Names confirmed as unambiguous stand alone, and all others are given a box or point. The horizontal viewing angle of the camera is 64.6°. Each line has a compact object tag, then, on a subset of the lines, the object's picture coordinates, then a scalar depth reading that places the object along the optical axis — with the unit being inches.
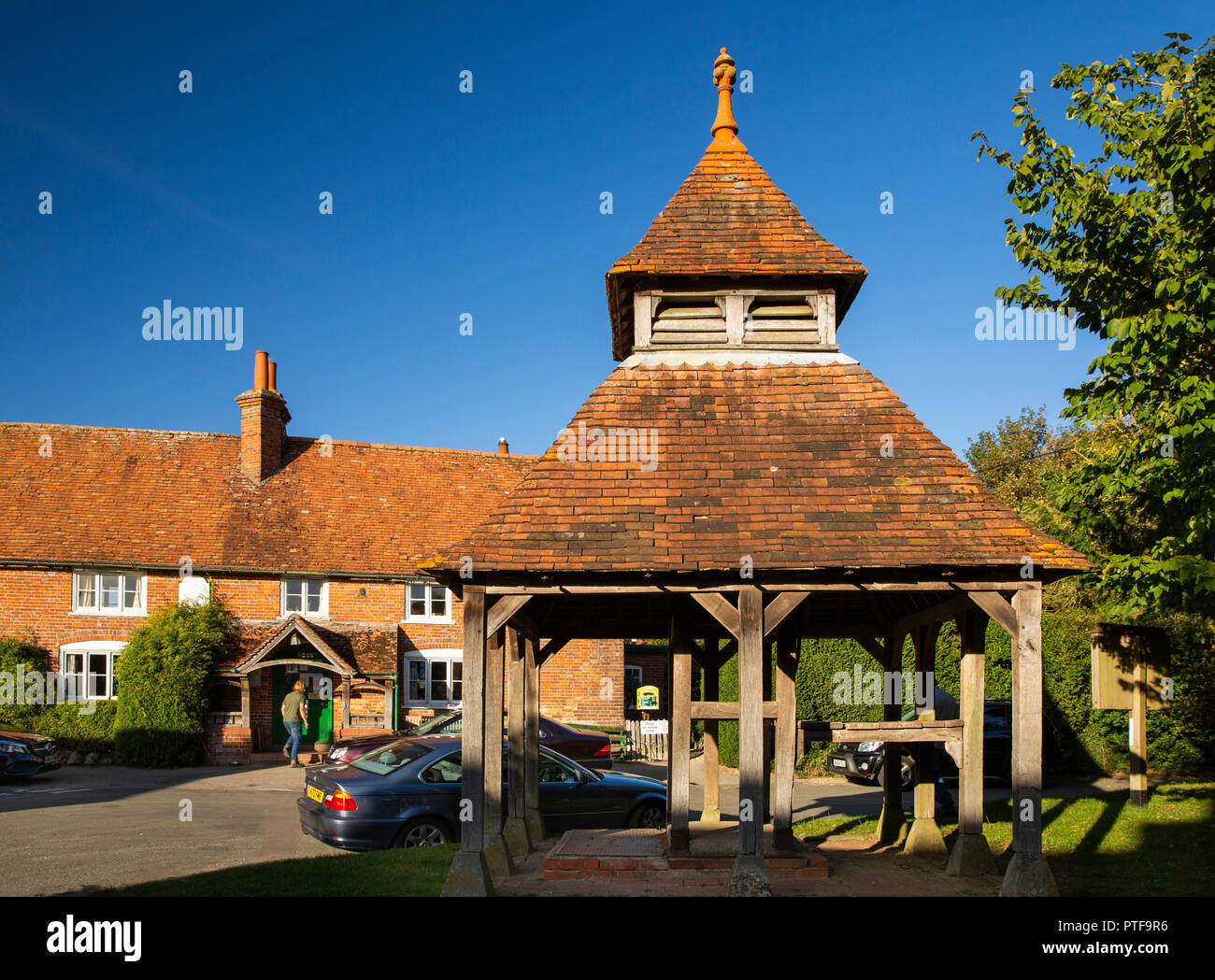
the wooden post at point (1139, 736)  544.1
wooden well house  348.5
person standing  831.1
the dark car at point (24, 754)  722.8
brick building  935.0
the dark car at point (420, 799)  448.5
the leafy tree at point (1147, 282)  388.5
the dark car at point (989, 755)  716.0
